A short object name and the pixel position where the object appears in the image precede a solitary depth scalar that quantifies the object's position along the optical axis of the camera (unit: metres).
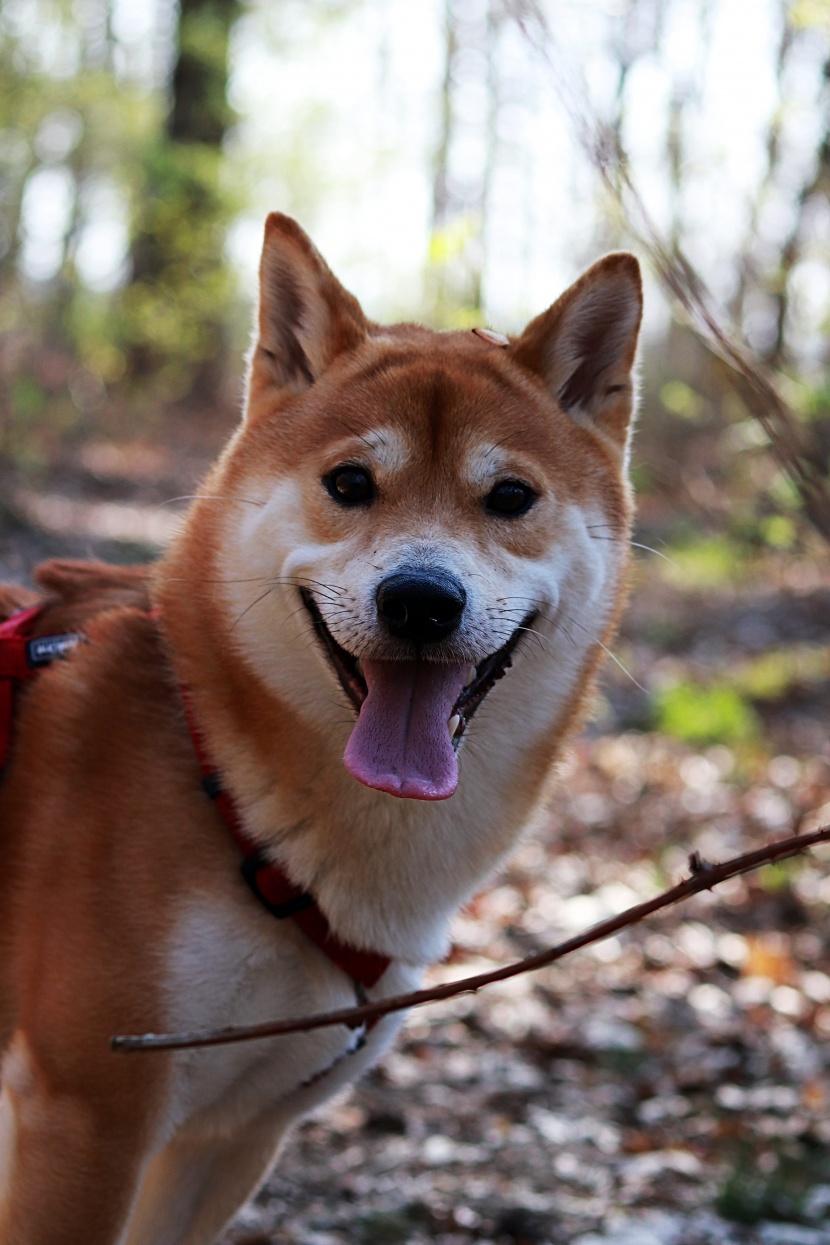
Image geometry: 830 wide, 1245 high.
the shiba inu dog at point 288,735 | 0.79
